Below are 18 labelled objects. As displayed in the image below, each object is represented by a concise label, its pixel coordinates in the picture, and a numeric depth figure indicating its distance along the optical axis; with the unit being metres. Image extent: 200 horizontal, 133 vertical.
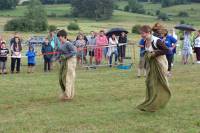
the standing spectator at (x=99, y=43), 25.78
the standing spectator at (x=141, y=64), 20.25
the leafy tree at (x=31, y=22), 65.56
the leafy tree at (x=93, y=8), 103.28
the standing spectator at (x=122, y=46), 25.95
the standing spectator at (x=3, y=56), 22.16
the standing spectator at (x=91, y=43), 25.54
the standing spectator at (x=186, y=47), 26.70
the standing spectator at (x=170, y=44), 20.59
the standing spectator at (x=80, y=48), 25.23
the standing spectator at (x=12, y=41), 22.51
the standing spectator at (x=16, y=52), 22.48
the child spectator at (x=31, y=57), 23.01
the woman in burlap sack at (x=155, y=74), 11.82
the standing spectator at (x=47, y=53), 23.70
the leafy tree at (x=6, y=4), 105.12
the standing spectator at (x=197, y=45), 26.51
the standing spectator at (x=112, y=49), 25.62
